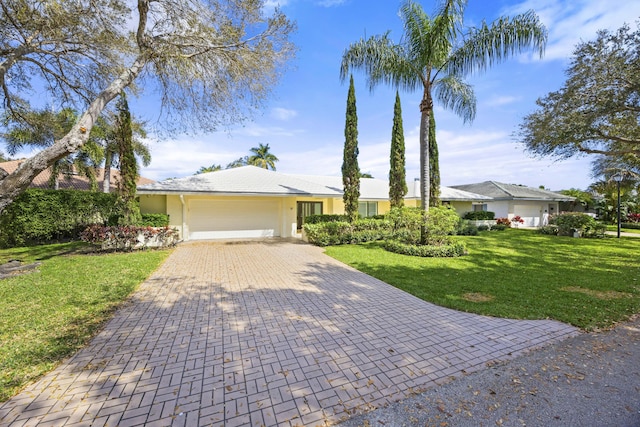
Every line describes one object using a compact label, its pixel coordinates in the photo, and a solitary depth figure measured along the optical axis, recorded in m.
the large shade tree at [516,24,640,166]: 8.85
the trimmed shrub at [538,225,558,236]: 18.33
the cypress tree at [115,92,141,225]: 11.61
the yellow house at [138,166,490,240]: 14.10
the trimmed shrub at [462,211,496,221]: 22.41
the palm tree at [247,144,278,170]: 39.09
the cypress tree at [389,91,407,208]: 16.23
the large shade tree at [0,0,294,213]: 7.54
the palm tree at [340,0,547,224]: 9.62
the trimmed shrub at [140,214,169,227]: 13.33
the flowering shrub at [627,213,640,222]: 26.53
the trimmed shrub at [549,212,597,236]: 16.78
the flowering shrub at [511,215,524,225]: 24.50
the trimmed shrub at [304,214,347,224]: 15.35
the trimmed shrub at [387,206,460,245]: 11.13
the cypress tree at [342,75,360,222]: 14.41
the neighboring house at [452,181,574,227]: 25.11
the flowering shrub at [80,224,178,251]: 10.56
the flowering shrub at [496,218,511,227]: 23.55
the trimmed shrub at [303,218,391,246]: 13.32
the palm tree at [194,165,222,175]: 44.19
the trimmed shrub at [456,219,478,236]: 18.39
